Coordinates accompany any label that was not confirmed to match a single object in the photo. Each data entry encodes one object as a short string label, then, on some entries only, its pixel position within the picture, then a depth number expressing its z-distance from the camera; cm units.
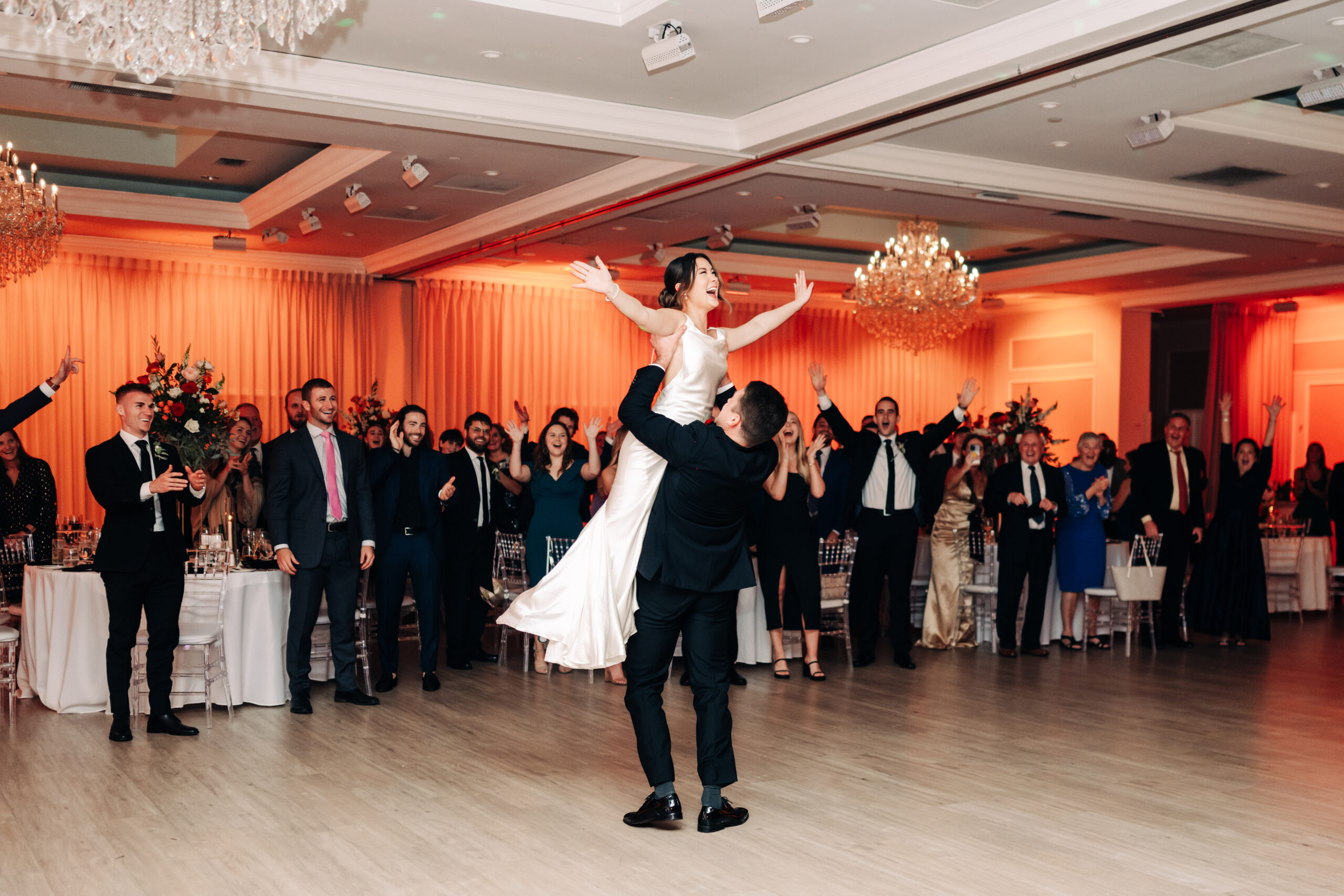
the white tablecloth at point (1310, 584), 1195
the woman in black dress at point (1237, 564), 972
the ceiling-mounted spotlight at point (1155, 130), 706
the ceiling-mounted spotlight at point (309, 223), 1002
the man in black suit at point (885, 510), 841
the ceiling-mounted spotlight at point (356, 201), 895
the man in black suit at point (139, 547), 590
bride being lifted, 465
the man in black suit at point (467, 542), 807
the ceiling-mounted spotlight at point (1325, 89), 617
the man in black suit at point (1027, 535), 891
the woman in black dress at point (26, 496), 862
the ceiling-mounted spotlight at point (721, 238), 1066
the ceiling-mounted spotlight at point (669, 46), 577
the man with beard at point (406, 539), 745
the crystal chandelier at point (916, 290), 1067
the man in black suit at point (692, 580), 443
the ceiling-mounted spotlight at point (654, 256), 1177
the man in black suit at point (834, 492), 901
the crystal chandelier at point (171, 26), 392
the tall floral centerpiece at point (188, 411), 696
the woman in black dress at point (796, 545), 771
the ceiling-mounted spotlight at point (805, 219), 949
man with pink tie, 675
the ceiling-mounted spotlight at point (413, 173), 805
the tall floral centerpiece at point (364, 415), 1106
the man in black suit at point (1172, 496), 956
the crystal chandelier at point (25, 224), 823
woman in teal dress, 795
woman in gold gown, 907
